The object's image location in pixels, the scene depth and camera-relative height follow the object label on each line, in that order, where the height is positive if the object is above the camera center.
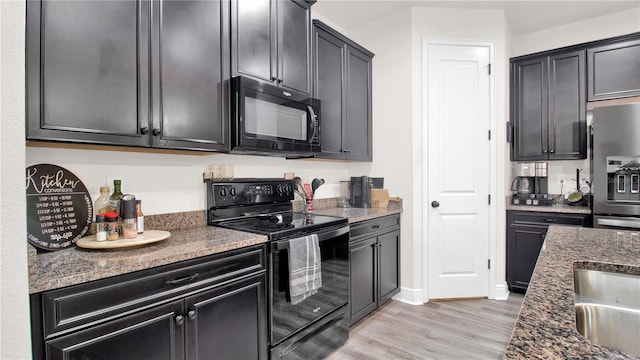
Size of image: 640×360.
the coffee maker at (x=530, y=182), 3.41 -0.07
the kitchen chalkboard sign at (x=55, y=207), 1.34 -0.13
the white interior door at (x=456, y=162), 3.05 +0.14
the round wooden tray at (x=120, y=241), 1.33 -0.28
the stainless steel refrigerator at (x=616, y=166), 2.70 +0.08
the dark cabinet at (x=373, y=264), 2.48 -0.76
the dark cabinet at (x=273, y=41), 1.89 +0.91
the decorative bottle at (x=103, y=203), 1.53 -0.12
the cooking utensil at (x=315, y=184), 2.74 -0.06
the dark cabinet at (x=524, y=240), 3.08 -0.65
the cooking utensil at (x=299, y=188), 2.69 -0.09
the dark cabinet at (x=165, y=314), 1.02 -0.53
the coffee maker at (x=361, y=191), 3.11 -0.14
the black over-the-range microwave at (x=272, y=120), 1.85 +0.38
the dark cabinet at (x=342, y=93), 2.65 +0.78
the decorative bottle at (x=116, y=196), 1.58 -0.09
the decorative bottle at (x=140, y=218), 1.58 -0.20
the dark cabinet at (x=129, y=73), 1.19 +0.48
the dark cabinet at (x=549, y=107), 3.19 +0.74
